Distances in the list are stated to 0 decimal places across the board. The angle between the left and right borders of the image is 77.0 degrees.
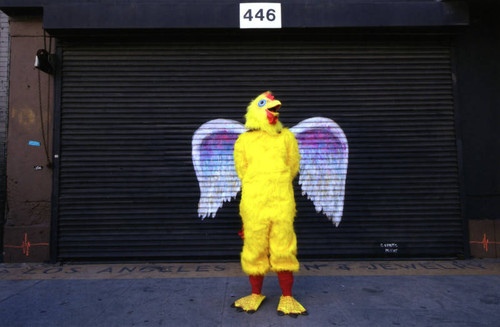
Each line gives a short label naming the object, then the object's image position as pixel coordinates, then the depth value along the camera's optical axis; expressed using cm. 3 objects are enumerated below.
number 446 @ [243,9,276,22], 479
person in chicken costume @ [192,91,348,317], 296
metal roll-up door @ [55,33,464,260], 485
